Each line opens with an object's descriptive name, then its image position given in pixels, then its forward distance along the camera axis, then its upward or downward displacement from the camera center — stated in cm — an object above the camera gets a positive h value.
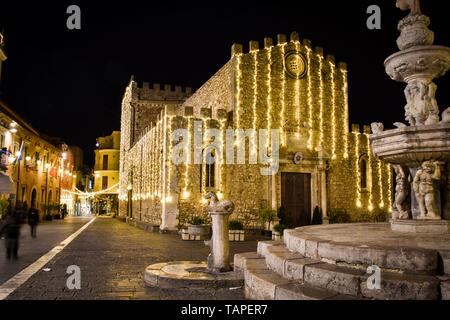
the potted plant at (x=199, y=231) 1587 -141
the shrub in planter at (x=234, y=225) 1602 -118
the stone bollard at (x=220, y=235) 709 -70
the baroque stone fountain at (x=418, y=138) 649 +98
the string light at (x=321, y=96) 2152 +566
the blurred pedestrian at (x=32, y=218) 1550 -84
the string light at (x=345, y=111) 2238 +503
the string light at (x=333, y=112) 2186 +487
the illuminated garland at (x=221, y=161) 1873 +174
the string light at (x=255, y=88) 1983 +562
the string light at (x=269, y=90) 2019 +561
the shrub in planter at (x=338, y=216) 2019 -103
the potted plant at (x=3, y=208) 2091 -60
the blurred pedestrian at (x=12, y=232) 996 -92
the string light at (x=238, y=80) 1959 +594
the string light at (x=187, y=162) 1834 +163
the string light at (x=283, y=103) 2034 +500
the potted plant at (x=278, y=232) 1509 -139
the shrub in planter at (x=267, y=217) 1819 -96
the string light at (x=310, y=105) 2112 +502
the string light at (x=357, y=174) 2209 +129
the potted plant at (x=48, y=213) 3167 -137
